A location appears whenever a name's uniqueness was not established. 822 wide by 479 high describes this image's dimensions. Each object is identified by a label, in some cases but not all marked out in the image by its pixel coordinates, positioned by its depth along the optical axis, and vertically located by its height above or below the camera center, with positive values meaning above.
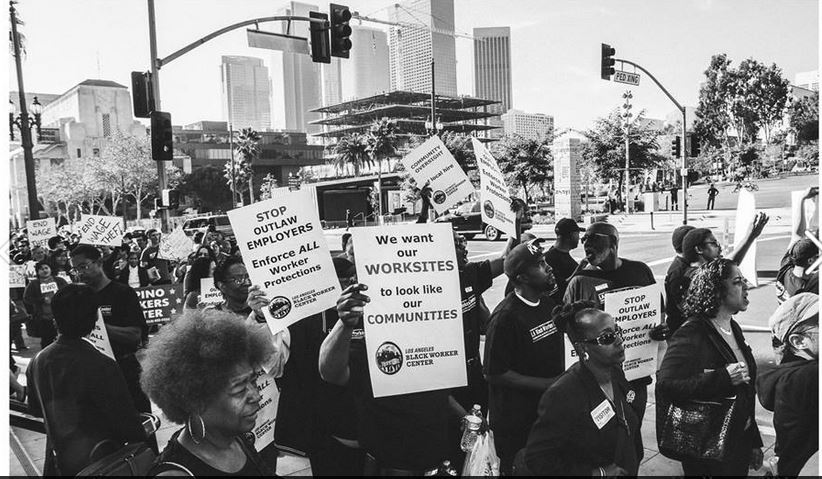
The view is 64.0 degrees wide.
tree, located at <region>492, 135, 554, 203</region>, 43.41 +1.40
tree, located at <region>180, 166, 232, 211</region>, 77.25 +1.05
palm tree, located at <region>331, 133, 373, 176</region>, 66.69 +4.14
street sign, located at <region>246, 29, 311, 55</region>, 12.30 +2.86
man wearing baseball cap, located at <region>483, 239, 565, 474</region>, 3.44 -0.93
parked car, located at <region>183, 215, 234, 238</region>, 36.74 -1.51
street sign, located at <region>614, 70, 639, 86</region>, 17.47 +2.71
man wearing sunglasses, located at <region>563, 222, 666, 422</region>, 4.64 -0.67
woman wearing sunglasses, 2.53 -0.94
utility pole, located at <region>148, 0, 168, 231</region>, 13.06 +2.47
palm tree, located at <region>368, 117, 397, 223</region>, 59.09 +4.32
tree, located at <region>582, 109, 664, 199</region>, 41.12 +2.08
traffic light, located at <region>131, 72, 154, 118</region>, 12.34 +1.96
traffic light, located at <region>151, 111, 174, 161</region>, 12.37 +1.14
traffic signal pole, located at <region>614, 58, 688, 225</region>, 22.66 -0.07
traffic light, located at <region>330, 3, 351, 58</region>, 12.59 +3.02
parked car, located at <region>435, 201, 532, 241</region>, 26.16 -1.51
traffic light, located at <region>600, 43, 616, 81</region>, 17.42 +3.13
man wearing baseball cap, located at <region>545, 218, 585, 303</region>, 5.59 -0.61
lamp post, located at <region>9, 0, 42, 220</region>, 20.41 +2.27
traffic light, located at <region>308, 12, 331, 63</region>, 12.59 +2.84
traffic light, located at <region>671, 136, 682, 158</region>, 24.42 +1.10
